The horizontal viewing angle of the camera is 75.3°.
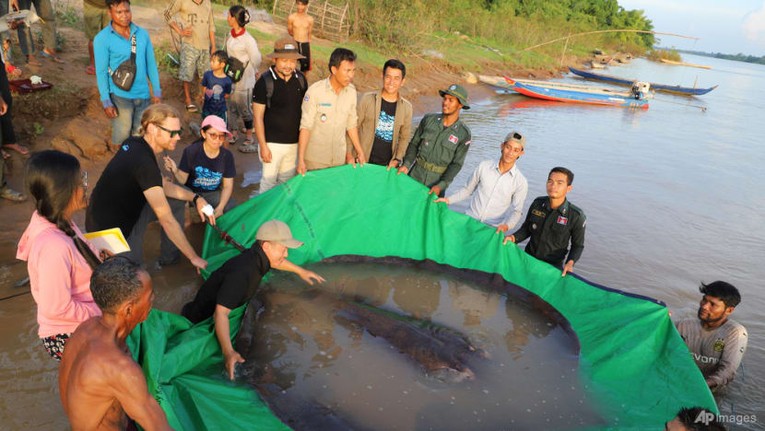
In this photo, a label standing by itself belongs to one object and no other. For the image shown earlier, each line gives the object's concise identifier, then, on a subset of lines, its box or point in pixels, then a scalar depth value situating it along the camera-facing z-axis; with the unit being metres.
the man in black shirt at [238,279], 3.14
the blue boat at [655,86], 26.28
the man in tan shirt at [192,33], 7.41
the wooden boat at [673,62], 53.39
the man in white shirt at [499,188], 4.58
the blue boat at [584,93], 19.25
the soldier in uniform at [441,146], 4.86
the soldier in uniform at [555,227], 4.30
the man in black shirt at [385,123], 5.12
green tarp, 2.71
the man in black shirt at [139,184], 3.38
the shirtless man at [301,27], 8.45
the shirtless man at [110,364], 1.93
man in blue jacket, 4.99
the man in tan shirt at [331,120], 4.76
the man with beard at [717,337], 3.79
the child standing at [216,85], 6.73
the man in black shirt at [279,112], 4.78
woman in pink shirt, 2.32
